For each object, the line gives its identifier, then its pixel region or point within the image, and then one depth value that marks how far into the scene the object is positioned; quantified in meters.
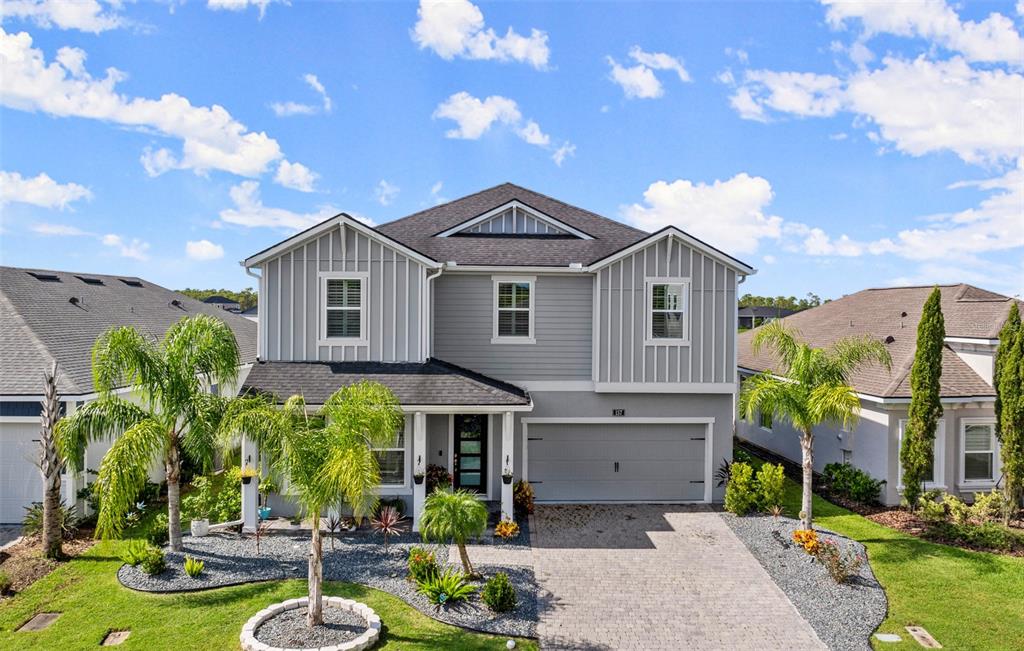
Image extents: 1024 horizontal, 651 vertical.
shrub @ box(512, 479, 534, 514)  13.30
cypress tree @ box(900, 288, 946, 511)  13.06
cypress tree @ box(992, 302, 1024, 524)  12.72
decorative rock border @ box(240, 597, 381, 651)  7.60
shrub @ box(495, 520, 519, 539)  11.86
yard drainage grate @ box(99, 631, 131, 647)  7.89
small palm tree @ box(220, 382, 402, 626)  7.81
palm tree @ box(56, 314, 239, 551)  9.42
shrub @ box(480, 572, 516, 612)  8.77
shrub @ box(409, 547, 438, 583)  9.42
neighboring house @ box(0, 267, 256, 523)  12.21
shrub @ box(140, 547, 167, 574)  9.67
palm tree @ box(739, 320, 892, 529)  11.81
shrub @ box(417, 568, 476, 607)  8.91
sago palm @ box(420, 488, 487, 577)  9.02
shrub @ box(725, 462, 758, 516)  13.36
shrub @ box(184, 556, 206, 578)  9.62
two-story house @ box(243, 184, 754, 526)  13.48
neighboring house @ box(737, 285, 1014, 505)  13.98
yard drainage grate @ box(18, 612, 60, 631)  8.28
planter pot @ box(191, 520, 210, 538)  11.48
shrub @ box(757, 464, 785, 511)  13.25
